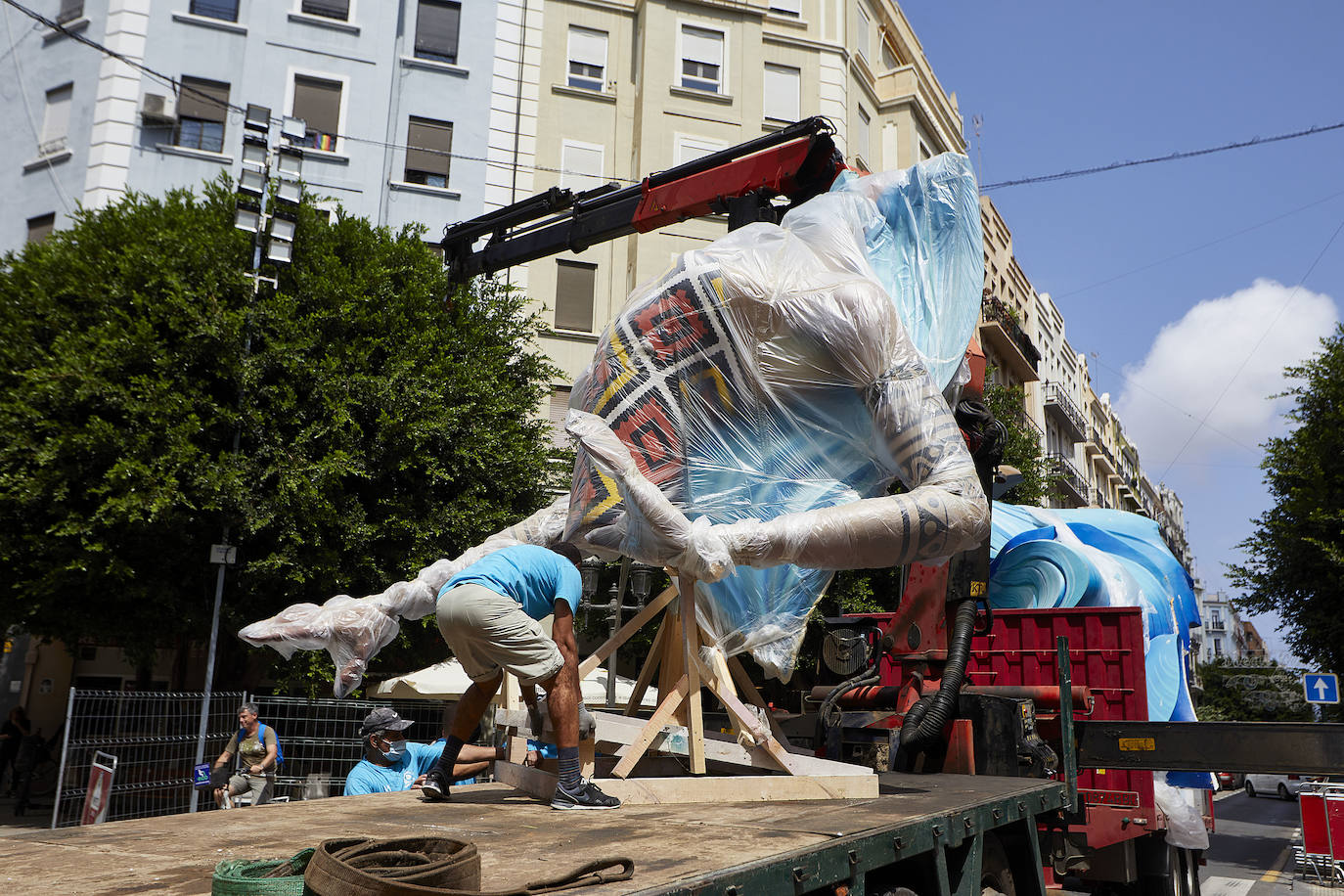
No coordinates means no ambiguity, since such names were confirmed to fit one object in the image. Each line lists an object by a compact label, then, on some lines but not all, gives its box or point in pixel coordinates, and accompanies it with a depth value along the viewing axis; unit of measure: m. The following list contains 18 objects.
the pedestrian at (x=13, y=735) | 16.62
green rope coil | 2.37
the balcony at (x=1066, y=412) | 43.38
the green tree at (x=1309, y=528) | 17.52
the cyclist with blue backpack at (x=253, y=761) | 9.30
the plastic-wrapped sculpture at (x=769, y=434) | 4.18
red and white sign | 8.58
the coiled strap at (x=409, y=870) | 2.26
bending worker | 3.95
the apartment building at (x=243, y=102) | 18.81
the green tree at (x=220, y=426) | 11.51
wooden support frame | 4.20
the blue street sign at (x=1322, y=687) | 14.53
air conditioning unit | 18.59
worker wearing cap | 6.26
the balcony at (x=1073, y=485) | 41.22
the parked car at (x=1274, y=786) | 30.94
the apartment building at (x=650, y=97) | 21.30
